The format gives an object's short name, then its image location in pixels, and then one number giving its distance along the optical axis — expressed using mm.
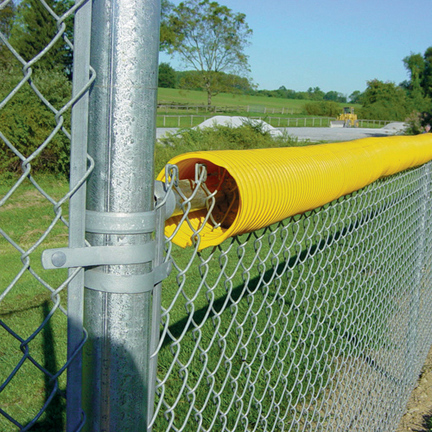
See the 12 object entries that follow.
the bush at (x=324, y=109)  65250
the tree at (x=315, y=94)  107375
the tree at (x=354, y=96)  109050
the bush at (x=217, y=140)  12206
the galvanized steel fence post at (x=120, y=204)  920
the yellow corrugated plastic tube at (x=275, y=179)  1287
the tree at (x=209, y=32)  40062
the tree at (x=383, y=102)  58312
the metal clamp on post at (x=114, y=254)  931
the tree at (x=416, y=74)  38659
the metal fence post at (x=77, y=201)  893
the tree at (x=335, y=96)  111312
